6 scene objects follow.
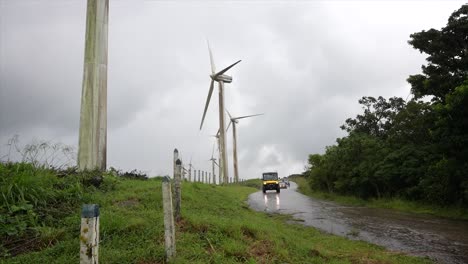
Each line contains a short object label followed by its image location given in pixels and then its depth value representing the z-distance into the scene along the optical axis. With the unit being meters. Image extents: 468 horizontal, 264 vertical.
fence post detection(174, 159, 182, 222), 7.05
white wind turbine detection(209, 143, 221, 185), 52.27
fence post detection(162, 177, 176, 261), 5.14
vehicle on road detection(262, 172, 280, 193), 37.22
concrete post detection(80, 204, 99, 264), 3.27
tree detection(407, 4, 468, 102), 17.73
